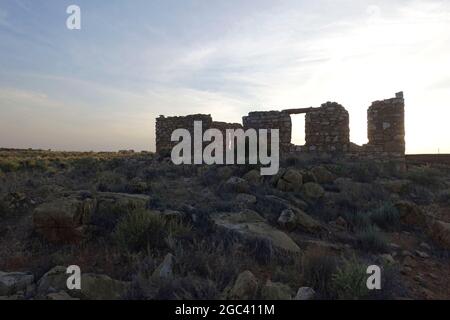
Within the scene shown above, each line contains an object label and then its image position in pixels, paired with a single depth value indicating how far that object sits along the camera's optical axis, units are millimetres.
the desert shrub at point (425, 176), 11776
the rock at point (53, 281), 4133
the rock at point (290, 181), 9430
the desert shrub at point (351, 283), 4020
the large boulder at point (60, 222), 5875
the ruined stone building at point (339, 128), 14727
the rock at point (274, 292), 3834
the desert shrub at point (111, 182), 8844
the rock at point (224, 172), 10684
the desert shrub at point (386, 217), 7500
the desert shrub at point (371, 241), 6102
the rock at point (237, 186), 8900
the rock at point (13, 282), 4270
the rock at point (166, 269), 4274
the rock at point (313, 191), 9047
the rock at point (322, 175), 10555
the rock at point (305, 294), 3963
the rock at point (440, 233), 6703
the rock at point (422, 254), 6188
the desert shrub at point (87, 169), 13258
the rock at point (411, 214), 7734
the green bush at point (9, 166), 18156
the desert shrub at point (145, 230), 5414
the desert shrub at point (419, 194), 9758
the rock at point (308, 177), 9992
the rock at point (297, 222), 6798
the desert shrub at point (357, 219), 7246
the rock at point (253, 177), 10109
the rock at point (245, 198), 7930
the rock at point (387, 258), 5525
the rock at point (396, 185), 10359
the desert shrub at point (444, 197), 9696
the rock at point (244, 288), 3836
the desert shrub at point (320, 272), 4238
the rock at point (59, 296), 3828
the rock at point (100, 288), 4047
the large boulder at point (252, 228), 5633
